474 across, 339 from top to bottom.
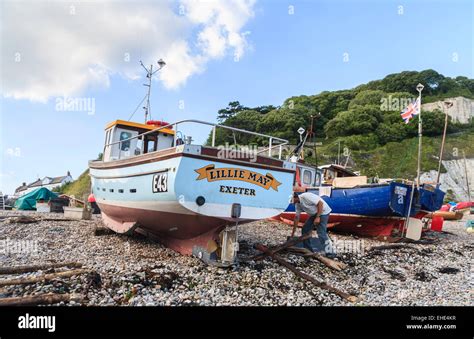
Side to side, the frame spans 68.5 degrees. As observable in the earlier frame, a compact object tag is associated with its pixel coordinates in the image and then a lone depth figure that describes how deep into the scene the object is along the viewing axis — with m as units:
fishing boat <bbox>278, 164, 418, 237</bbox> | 11.49
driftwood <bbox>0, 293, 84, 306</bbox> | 4.22
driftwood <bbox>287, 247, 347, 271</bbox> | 7.36
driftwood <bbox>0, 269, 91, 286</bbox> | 4.94
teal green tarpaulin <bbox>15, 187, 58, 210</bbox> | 23.93
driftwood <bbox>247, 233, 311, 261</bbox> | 7.55
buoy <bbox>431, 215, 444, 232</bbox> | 14.99
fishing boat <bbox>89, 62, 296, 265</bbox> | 6.55
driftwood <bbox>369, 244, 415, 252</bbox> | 9.73
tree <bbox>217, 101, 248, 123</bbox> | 58.59
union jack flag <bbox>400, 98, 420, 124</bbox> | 12.88
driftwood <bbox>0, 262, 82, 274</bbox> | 5.61
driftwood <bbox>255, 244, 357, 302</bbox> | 5.79
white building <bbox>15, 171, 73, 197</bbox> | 63.53
